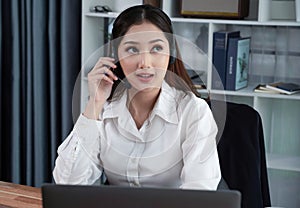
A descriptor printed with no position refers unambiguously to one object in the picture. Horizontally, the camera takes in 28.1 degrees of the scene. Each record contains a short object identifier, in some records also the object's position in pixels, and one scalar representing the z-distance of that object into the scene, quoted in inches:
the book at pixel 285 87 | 113.9
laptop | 43.6
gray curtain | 127.5
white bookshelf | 120.4
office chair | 71.1
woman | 62.3
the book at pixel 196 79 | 74.7
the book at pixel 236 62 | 115.1
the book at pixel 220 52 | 115.5
